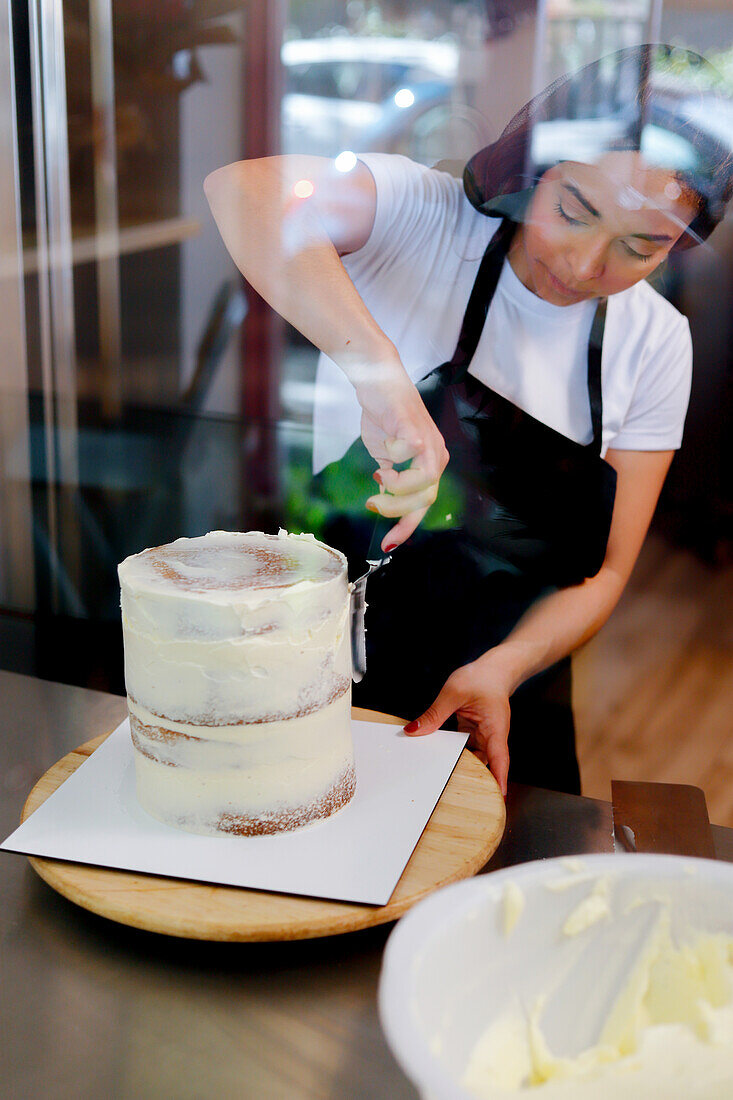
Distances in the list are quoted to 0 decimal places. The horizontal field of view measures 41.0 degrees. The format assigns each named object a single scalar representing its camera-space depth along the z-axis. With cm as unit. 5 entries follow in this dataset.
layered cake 67
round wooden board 62
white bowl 48
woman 82
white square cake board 66
